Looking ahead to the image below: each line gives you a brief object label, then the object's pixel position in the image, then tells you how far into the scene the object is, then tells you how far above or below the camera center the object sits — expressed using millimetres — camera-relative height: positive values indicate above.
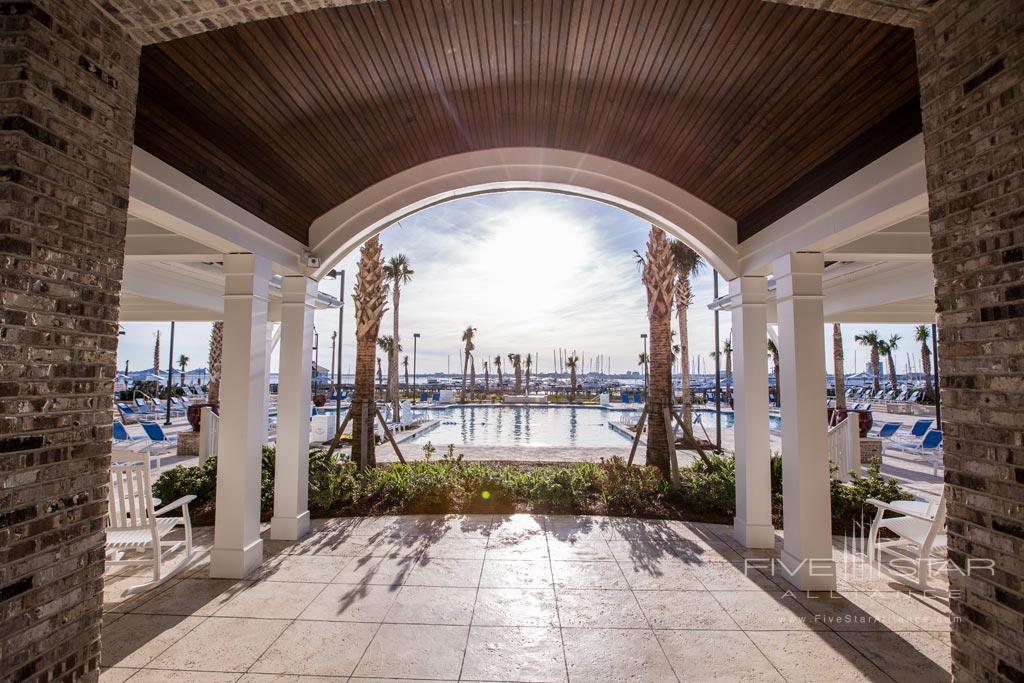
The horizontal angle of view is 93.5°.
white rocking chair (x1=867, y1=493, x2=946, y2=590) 4383 -1501
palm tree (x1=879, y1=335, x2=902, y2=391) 40512 +2037
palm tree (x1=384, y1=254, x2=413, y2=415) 23305 +4684
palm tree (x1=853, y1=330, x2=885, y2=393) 39488 +2275
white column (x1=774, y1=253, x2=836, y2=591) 4695 -516
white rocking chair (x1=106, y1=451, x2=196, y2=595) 4518 -1451
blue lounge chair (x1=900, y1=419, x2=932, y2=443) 12984 -1490
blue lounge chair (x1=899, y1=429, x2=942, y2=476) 10821 -1886
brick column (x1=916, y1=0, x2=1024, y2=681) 1899 +335
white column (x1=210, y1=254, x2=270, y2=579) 4836 -567
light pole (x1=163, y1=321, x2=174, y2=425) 19494 -86
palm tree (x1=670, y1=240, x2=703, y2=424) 15586 +2985
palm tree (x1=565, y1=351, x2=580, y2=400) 42400 +804
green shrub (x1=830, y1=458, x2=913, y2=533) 6586 -1765
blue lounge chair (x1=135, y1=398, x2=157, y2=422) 19391 -1718
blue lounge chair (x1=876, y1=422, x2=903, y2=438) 13234 -1554
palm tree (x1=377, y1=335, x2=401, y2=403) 46000 +2756
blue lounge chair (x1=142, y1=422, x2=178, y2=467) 11859 -1543
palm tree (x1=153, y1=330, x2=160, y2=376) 39616 +1518
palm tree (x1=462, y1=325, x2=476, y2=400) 56281 +3985
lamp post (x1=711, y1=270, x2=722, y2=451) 11555 -679
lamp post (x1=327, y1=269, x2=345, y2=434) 12873 +2420
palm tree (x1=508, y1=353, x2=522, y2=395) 49569 +228
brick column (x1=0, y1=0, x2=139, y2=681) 1928 +237
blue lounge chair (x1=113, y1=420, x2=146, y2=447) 10784 -1493
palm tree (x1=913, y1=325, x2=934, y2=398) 29719 +1736
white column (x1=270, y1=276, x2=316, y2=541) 6055 -301
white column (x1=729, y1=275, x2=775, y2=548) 5730 -556
